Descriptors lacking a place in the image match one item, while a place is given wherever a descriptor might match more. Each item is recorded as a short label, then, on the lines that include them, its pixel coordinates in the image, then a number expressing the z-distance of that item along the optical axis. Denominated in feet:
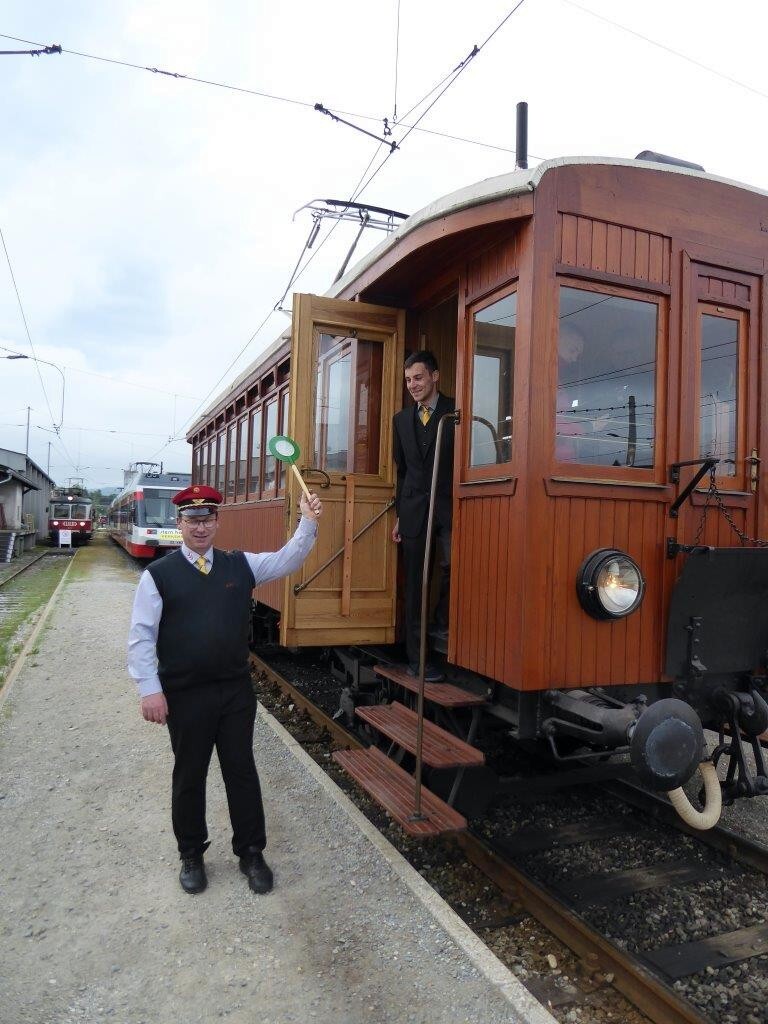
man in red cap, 10.48
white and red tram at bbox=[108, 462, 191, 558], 73.31
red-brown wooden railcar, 10.94
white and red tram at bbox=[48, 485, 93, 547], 118.42
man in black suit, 14.57
